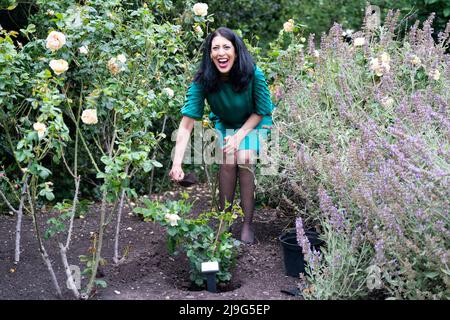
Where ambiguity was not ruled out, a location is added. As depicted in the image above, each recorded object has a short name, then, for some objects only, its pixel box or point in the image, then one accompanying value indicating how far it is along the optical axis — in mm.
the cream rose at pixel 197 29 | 4074
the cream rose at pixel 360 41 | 4484
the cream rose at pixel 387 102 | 3762
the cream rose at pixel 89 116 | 2916
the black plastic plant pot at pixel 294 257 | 3299
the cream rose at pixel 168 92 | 3629
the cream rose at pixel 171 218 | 3025
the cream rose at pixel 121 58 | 3235
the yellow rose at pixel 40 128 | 2629
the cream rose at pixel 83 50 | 3242
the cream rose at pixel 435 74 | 4122
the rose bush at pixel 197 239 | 3051
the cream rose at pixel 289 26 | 4457
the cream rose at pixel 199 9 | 3957
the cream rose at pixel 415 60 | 4164
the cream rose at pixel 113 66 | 3241
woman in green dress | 3654
